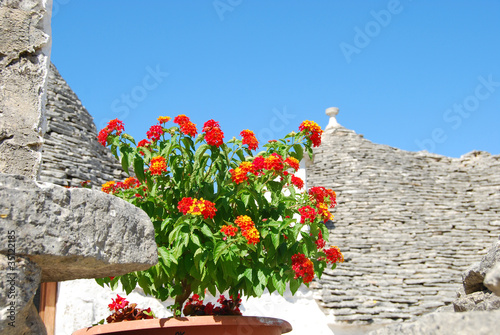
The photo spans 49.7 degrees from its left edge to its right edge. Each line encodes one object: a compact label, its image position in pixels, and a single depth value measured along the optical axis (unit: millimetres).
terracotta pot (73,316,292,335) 949
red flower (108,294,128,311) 1100
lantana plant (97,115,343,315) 983
